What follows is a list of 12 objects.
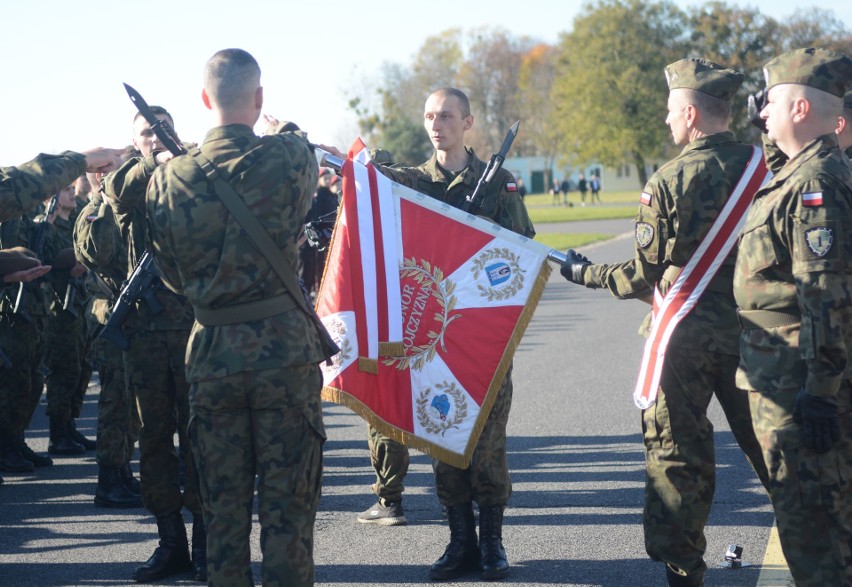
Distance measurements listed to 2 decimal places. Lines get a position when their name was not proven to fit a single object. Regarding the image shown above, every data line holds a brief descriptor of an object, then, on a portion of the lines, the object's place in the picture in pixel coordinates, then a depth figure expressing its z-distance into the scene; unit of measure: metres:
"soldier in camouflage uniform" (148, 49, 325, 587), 4.03
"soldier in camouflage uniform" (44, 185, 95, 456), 8.61
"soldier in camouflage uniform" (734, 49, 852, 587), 3.67
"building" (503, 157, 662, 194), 98.50
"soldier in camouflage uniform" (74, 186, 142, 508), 6.46
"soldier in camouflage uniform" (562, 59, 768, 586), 4.47
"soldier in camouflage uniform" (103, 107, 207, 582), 5.41
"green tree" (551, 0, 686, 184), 66.94
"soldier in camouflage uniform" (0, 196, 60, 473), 8.01
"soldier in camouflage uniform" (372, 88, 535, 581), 5.40
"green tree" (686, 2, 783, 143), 66.00
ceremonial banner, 5.49
